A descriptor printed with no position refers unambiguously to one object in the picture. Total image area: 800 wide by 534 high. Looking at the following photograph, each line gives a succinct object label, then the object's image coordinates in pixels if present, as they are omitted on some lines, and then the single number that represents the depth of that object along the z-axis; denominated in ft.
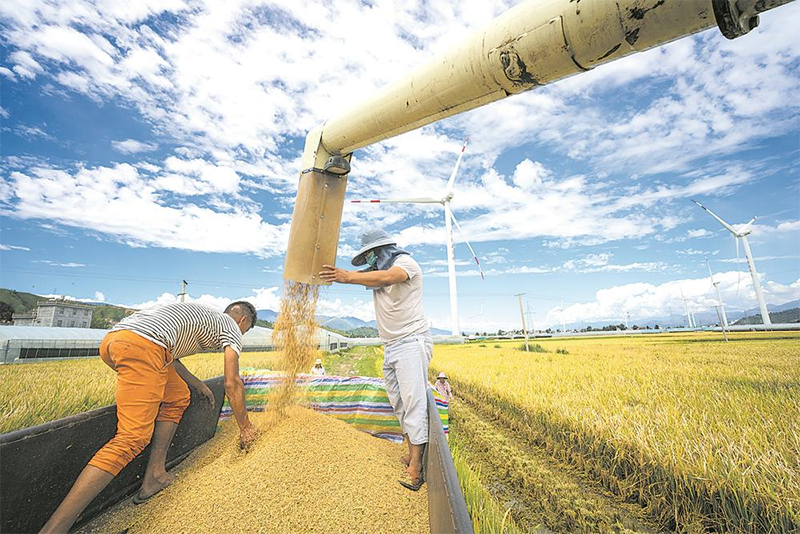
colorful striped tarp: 9.61
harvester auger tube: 2.83
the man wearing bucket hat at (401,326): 6.98
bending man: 5.25
